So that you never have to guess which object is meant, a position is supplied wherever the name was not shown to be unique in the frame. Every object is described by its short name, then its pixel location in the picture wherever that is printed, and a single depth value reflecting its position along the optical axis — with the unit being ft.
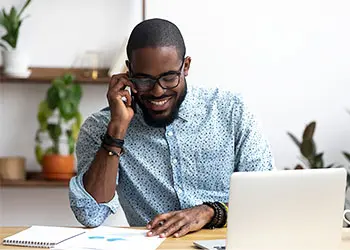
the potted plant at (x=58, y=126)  11.96
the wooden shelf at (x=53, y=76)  12.14
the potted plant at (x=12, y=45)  11.99
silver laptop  5.37
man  7.14
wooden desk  6.13
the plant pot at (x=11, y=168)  12.17
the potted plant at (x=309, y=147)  11.74
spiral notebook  6.10
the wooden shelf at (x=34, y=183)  12.01
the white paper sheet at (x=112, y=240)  5.96
